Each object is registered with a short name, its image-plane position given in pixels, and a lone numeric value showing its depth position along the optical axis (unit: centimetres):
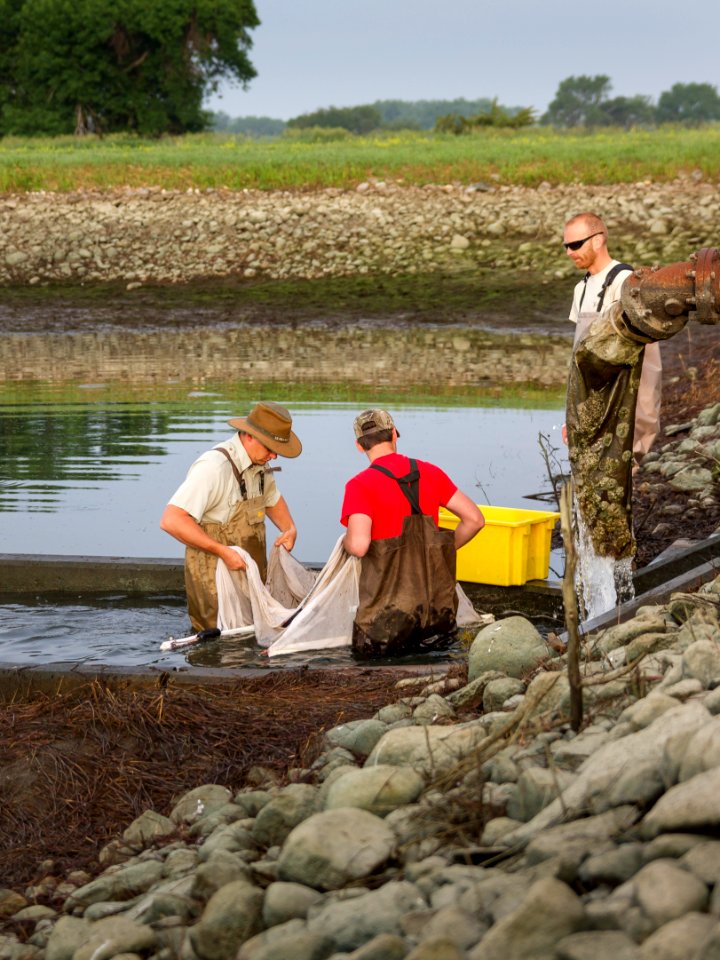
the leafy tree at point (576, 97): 15838
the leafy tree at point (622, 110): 15262
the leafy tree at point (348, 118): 14000
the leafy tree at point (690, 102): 17088
